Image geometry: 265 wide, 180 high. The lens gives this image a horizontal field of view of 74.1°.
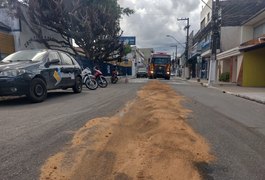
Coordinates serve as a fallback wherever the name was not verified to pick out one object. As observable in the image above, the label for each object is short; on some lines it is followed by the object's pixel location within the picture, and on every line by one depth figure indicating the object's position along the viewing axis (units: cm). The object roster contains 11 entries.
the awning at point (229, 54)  1519
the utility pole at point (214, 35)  1374
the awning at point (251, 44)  1176
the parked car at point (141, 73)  3148
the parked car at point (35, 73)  524
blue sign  3399
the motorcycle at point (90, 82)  964
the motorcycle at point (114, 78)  1514
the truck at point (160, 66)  2413
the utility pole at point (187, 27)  3029
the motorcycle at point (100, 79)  1077
